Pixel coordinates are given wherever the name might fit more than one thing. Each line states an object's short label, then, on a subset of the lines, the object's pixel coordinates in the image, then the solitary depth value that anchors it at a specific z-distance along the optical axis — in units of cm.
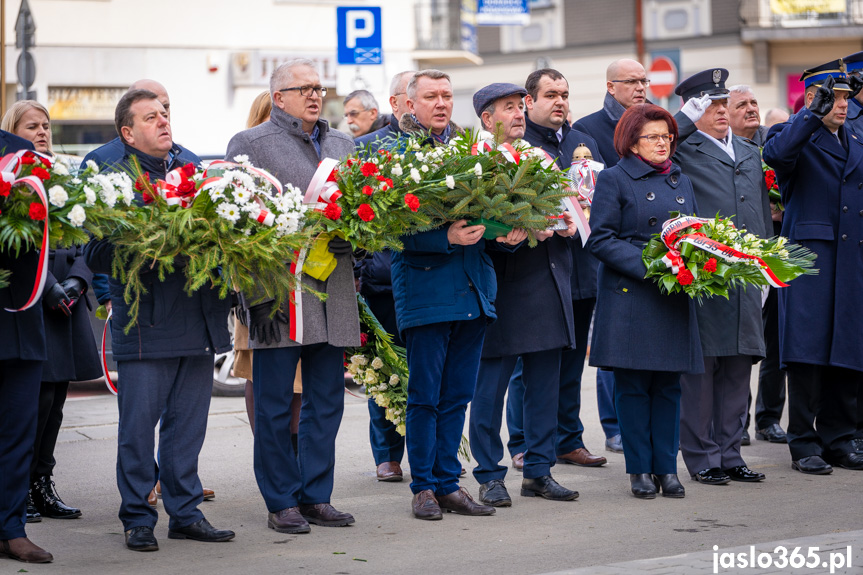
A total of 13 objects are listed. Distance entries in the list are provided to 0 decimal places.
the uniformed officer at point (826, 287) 1338
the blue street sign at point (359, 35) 2269
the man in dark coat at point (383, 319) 1299
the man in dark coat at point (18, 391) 952
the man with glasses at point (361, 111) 1573
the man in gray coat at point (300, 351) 1062
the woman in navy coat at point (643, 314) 1192
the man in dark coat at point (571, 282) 1297
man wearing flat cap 1193
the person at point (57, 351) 1134
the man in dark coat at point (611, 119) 1432
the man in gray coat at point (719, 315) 1280
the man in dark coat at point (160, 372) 1005
